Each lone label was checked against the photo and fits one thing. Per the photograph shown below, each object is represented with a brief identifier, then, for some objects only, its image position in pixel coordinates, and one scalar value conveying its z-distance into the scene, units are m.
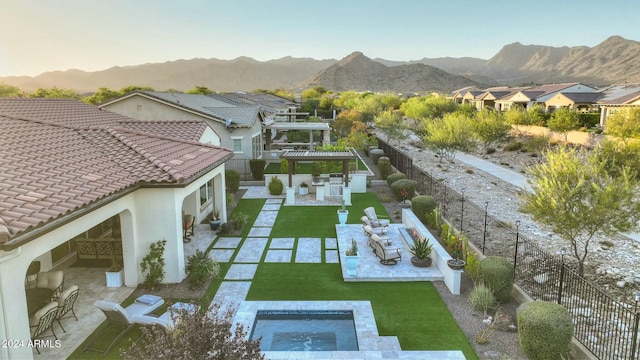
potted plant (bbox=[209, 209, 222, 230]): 18.28
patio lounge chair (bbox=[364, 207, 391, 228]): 17.27
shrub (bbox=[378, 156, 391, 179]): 29.11
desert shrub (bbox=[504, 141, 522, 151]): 48.84
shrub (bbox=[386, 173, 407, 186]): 25.61
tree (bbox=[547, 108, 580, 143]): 45.78
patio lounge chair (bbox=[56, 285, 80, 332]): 9.73
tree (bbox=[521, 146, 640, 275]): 12.14
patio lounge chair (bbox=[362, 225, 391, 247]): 15.20
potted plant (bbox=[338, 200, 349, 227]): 18.91
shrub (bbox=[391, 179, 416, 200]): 23.12
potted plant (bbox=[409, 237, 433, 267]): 13.98
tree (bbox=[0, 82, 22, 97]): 62.97
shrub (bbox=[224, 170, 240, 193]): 26.06
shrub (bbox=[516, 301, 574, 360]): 8.42
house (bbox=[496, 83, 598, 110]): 68.38
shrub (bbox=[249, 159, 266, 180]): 29.02
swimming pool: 9.53
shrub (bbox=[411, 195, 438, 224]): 19.12
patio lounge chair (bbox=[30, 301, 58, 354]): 8.91
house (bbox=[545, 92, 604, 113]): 62.00
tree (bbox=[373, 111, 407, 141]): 43.12
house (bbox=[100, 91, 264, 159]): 29.14
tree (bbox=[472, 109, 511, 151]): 46.00
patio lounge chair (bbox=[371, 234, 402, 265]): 14.12
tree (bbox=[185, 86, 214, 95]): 95.11
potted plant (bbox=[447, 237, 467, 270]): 12.27
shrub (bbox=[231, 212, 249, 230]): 18.62
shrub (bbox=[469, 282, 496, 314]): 11.12
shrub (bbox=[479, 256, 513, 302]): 11.42
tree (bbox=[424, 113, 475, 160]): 34.97
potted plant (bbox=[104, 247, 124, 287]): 12.17
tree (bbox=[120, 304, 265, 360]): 5.40
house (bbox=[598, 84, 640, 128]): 47.59
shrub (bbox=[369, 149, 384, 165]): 36.19
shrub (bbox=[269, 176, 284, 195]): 25.31
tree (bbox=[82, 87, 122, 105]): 81.38
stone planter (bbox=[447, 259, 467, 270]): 12.23
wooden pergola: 23.53
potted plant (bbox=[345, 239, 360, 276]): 13.34
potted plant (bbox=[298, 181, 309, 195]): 25.31
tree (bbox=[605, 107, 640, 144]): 36.34
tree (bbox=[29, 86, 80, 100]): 77.55
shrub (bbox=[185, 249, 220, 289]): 12.55
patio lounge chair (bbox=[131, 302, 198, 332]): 9.32
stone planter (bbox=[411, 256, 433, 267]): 13.95
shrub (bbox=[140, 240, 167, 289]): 12.15
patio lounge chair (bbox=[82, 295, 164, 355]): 9.30
